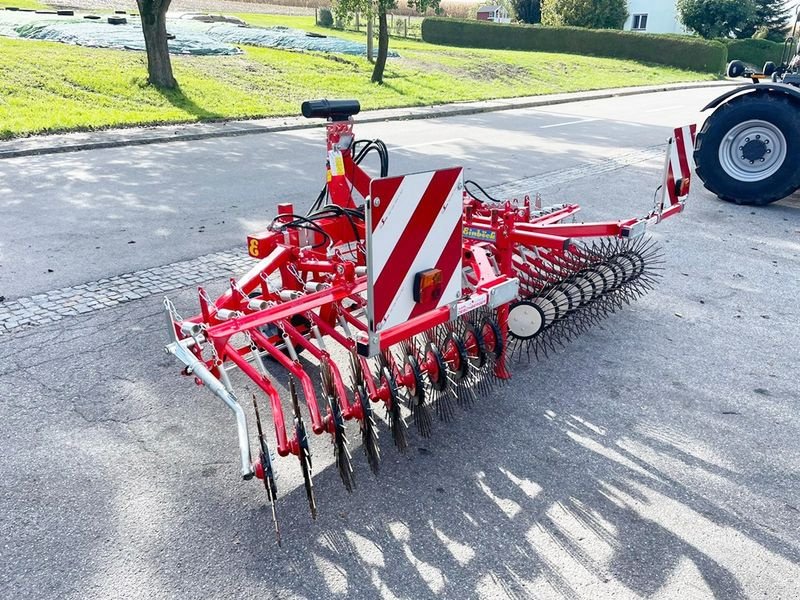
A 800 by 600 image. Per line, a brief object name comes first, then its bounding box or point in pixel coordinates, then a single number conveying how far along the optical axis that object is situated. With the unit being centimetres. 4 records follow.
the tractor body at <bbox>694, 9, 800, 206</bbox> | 726
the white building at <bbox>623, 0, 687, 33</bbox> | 4575
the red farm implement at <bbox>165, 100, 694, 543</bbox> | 262
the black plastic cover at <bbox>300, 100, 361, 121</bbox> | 381
